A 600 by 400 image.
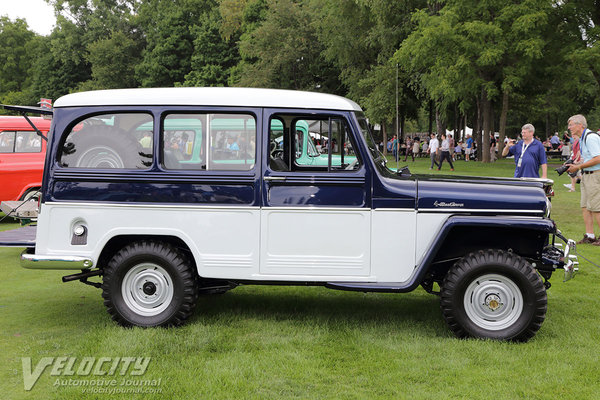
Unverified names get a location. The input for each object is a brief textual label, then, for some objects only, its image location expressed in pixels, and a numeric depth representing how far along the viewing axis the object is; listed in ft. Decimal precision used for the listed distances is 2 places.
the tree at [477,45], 94.99
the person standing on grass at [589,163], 30.96
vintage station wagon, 18.12
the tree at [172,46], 212.02
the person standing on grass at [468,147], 134.92
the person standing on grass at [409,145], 147.95
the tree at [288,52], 163.22
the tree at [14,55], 275.39
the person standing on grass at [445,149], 91.32
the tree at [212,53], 194.90
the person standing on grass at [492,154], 125.49
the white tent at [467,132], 178.85
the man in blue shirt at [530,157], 31.32
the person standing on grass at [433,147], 98.43
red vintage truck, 40.06
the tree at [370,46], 127.65
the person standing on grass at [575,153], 37.51
